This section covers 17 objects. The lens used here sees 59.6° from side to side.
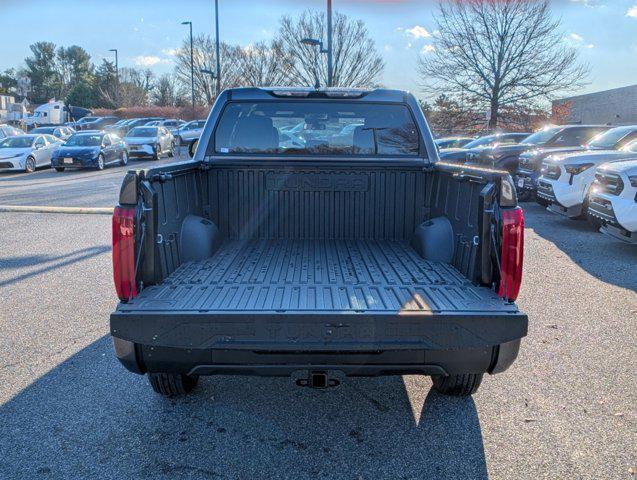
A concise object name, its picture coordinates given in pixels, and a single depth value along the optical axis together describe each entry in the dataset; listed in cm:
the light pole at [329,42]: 2097
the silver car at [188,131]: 3497
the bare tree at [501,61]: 2911
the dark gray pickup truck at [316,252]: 276
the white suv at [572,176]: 997
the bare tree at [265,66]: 4256
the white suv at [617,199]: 752
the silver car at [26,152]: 2130
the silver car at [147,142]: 2739
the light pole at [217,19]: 3472
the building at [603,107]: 3664
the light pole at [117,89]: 6756
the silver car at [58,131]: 3152
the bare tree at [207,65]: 5303
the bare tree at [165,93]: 7262
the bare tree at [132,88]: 7450
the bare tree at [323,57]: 3869
